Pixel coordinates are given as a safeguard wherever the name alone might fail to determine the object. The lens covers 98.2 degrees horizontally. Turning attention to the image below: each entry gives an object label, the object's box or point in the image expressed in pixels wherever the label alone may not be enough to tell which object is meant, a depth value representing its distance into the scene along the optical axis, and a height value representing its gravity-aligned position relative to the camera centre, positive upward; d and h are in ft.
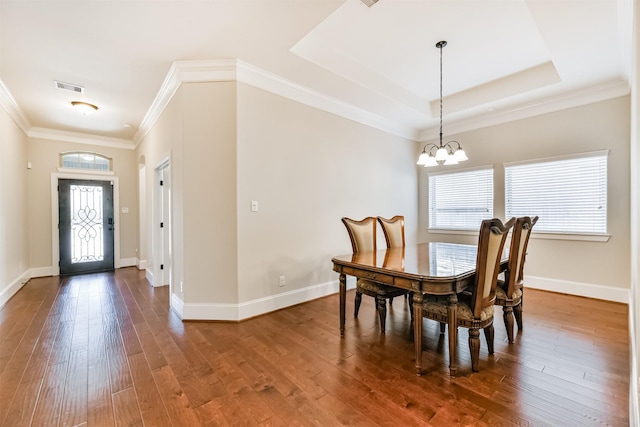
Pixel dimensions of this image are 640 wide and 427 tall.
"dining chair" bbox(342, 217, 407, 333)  8.80 -1.55
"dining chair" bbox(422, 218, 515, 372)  6.31 -2.18
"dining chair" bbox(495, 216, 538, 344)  7.73 -1.96
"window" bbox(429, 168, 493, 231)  15.31 +0.57
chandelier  9.41 +1.79
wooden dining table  6.36 -1.60
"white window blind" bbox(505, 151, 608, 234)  11.91 +0.71
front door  17.51 -0.96
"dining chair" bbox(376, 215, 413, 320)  11.52 -0.94
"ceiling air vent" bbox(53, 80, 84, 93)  11.15 +5.13
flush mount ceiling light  12.84 +4.91
